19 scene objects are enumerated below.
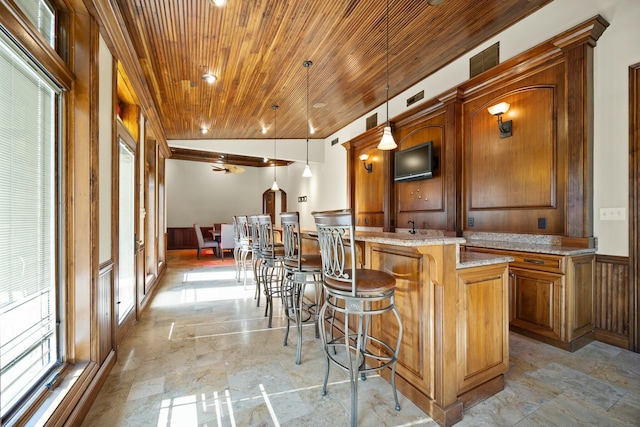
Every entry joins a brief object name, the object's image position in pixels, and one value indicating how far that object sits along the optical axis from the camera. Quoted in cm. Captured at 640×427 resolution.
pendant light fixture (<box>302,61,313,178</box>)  361
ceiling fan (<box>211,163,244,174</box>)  853
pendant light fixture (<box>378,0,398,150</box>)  325
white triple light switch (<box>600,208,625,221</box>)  247
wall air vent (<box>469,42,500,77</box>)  330
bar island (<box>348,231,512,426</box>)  161
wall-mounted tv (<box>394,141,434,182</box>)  419
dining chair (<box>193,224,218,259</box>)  795
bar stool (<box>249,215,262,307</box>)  373
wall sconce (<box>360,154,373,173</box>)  583
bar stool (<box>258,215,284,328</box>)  326
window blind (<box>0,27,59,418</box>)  125
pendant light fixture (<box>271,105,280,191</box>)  516
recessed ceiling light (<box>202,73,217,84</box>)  382
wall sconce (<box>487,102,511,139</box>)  319
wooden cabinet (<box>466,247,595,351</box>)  244
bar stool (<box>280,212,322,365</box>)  234
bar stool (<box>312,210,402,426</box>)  164
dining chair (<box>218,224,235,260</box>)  769
